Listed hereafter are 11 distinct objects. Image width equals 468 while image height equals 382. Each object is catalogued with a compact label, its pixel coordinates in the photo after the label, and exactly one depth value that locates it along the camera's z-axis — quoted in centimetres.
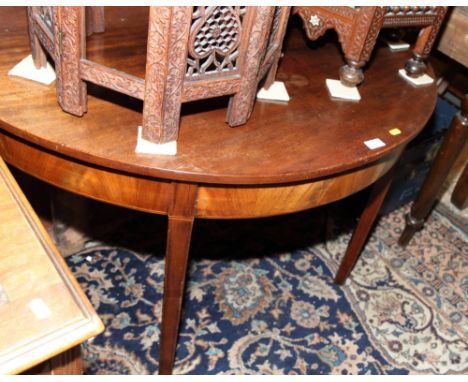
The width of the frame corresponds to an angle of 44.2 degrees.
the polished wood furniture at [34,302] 63
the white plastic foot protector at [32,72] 97
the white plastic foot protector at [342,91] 108
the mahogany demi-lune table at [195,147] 87
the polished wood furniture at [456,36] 140
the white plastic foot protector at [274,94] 104
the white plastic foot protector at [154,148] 87
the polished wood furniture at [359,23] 102
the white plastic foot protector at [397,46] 128
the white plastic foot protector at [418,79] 117
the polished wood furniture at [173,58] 77
